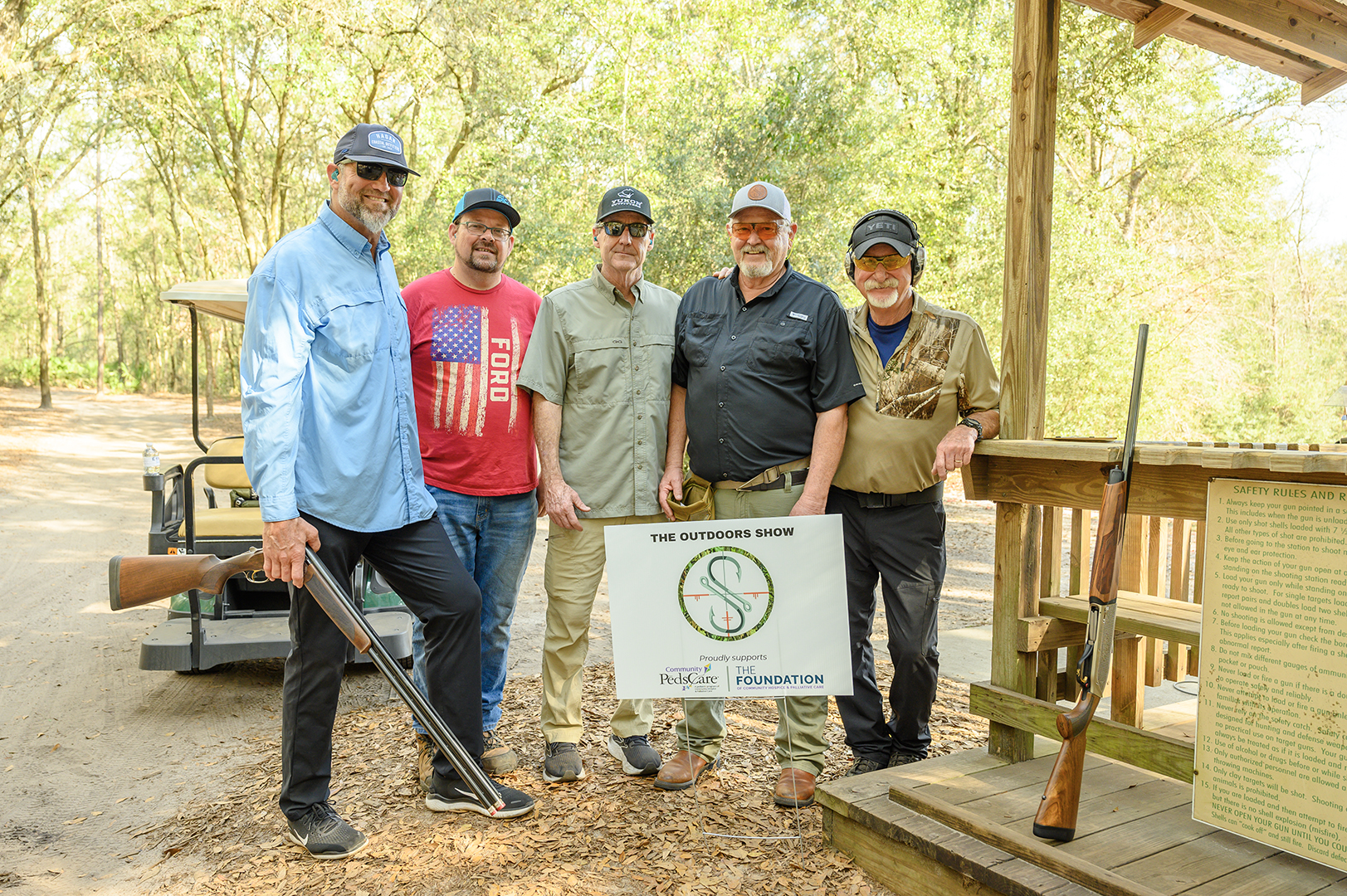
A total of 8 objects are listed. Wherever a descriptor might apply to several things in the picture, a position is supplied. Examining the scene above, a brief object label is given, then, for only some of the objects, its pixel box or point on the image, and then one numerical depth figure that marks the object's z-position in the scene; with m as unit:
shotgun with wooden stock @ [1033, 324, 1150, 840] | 2.81
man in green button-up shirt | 4.13
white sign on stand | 3.73
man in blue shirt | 3.34
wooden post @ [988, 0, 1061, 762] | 3.55
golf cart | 5.24
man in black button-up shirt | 3.88
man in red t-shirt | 4.15
